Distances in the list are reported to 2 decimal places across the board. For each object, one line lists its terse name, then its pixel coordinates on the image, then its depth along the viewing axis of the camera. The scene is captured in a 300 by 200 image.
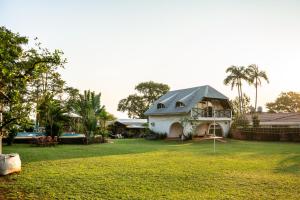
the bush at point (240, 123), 35.21
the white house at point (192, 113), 32.31
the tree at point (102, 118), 29.20
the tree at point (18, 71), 9.04
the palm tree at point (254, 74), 45.25
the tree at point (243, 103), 49.09
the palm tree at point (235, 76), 45.00
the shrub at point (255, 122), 34.44
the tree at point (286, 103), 64.25
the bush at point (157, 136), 35.09
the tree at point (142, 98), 67.31
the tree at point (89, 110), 26.98
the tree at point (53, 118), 26.34
